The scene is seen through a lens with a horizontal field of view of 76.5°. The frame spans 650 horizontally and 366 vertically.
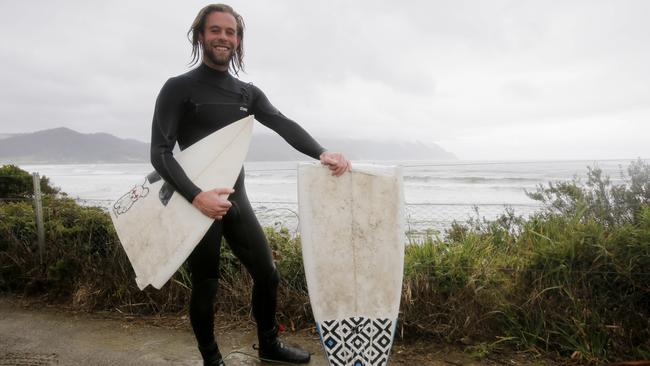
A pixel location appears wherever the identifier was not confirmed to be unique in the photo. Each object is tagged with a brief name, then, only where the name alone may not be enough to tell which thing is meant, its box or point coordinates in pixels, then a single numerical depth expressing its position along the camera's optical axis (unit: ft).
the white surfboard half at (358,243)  6.88
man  6.16
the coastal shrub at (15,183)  20.98
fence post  11.18
